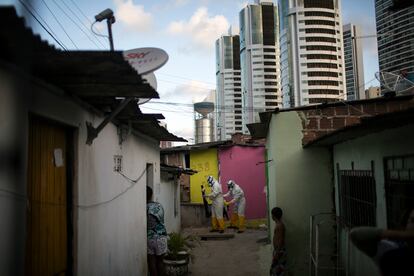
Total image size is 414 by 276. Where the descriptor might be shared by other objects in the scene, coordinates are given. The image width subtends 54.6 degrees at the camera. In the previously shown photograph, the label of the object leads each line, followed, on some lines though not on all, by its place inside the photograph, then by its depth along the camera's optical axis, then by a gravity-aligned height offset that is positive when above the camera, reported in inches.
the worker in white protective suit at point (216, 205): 603.5 -38.7
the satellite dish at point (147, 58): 154.4 +49.5
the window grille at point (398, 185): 153.9 -4.1
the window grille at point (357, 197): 207.0 -12.1
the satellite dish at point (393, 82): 297.7 +69.1
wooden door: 137.8 -5.9
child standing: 281.6 -50.8
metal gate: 297.4 -47.8
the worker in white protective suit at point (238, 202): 607.5 -34.5
